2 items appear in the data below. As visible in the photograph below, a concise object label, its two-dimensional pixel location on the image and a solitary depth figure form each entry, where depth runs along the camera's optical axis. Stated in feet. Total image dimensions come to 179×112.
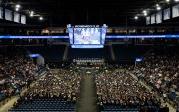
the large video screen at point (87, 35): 90.00
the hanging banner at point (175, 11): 84.83
